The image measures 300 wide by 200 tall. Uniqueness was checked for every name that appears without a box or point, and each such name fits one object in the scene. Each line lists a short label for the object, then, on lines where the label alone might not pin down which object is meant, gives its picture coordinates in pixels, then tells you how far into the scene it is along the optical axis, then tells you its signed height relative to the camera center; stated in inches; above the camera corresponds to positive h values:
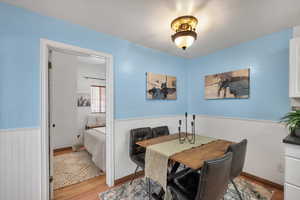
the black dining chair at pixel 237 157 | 57.4 -27.2
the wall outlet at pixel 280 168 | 78.6 -41.9
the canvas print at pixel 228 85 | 95.0 +11.4
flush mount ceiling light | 59.7 +34.7
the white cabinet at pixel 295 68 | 65.3 +15.8
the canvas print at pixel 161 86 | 105.8 +11.0
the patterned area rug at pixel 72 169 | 88.2 -55.2
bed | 98.0 -39.1
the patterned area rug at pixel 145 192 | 71.9 -54.6
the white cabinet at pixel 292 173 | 54.3 -31.4
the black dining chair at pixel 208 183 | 41.8 -29.9
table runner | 56.7 -27.0
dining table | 51.8 -24.8
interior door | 142.1 +0.0
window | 193.8 +0.0
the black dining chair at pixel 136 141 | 82.9 -29.6
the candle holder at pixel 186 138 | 75.9 -24.5
